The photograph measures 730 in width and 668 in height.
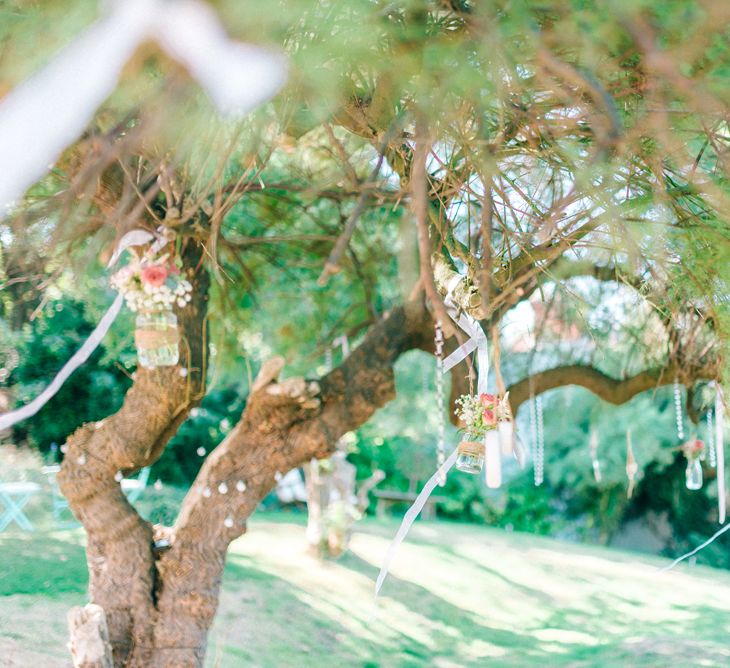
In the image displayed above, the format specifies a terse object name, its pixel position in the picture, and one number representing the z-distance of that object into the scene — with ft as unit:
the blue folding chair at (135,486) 25.96
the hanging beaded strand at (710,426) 17.25
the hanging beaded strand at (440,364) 11.13
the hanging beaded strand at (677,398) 14.52
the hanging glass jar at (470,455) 10.40
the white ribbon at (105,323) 11.48
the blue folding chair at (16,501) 22.81
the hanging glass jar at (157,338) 12.24
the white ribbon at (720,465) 13.32
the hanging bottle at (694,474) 16.07
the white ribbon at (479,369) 9.70
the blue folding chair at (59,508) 24.54
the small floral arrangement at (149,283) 12.07
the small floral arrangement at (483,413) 10.22
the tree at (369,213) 6.41
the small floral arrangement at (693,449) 16.96
